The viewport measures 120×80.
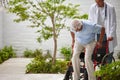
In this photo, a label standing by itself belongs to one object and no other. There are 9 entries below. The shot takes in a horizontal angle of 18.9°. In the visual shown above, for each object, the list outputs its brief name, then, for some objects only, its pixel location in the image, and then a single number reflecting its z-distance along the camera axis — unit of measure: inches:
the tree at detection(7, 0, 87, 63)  362.9
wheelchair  248.3
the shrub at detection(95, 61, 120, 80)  156.9
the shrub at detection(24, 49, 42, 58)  476.4
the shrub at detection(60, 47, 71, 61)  463.2
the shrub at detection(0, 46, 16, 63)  447.3
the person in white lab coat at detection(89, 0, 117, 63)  250.4
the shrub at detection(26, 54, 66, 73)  358.0
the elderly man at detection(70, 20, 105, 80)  245.5
